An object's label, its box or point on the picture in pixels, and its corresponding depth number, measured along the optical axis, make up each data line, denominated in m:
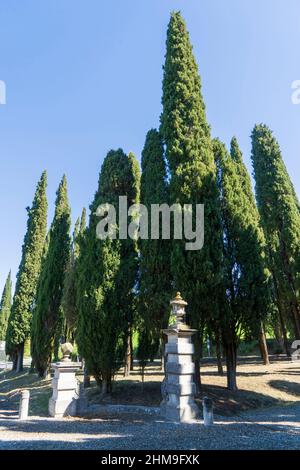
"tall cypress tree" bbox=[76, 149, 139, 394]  12.34
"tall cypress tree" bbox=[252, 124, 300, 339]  19.92
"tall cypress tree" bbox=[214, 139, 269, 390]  13.08
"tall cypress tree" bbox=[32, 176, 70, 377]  20.08
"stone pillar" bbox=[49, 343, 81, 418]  10.31
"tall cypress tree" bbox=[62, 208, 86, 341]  17.38
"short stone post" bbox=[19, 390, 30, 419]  9.74
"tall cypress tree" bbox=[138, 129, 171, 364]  12.32
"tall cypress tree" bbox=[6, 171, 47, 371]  26.30
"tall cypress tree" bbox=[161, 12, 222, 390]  11.73
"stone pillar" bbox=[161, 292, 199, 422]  8.98
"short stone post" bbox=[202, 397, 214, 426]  8.06
